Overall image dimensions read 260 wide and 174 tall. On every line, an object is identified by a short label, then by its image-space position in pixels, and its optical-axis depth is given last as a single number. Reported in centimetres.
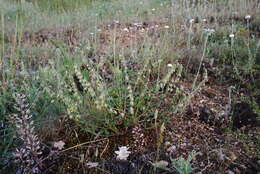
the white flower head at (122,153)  153
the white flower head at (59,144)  160
